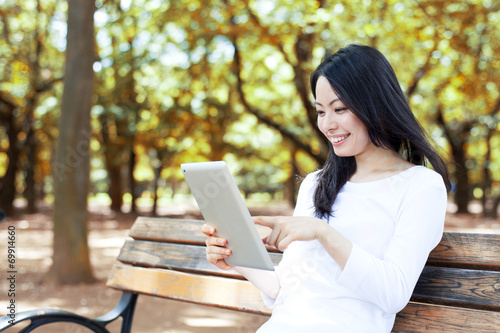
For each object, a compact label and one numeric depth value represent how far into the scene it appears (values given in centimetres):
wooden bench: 198
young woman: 172
